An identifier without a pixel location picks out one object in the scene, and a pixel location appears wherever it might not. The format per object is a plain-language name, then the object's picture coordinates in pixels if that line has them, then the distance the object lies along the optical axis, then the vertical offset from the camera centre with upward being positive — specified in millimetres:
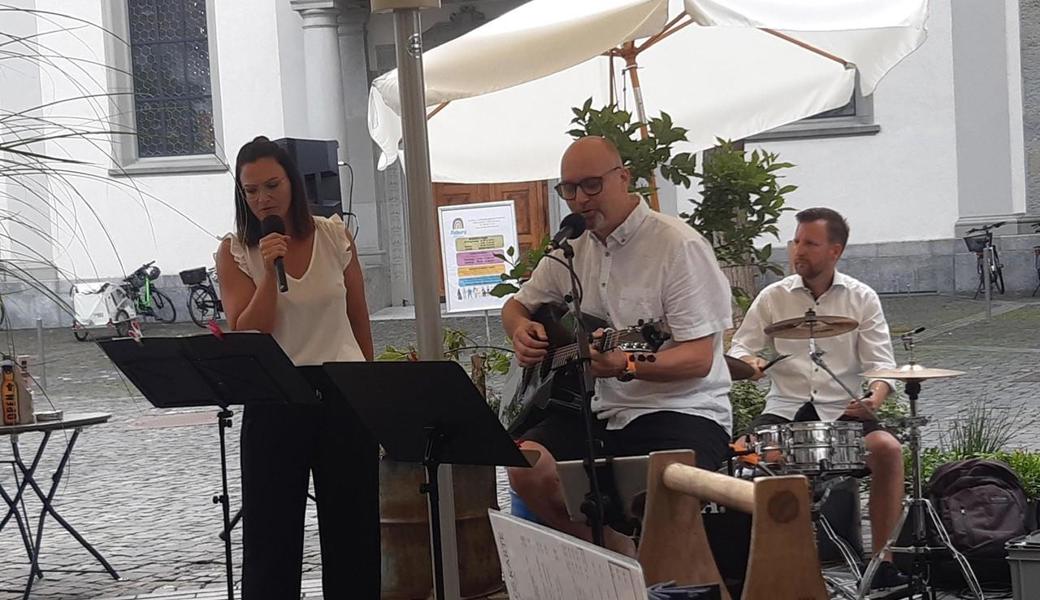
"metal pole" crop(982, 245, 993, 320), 17017 -642
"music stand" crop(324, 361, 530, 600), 3807 -438
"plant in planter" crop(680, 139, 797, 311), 7934 +117
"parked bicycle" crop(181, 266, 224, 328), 22453 -538
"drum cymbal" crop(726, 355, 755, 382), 6258 -576
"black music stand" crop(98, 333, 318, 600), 4484 -345
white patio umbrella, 8516 +827
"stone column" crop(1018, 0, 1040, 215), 20984 +1753
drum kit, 5305 -814
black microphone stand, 4418 -488
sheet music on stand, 2182 -513
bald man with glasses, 5270 -330
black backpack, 6070 -1206
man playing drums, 6512 -474
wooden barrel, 6234 -1190
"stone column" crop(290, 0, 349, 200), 21781 +2571
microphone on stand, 4902 +37
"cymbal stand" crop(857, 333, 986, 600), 5551 -1170
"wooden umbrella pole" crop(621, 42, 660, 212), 8244 +887
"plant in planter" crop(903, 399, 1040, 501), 6629 -1109
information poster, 12586 -9
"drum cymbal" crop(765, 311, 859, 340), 5887 -397
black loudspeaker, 7625 +405
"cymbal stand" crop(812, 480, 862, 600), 5635 -1328
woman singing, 4938 -552
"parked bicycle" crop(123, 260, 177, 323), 22781 -535
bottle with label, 6523 -541
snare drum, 5289 -780
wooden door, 23094 +676
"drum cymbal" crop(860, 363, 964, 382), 5492 -560
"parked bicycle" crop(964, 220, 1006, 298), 19797 -462
